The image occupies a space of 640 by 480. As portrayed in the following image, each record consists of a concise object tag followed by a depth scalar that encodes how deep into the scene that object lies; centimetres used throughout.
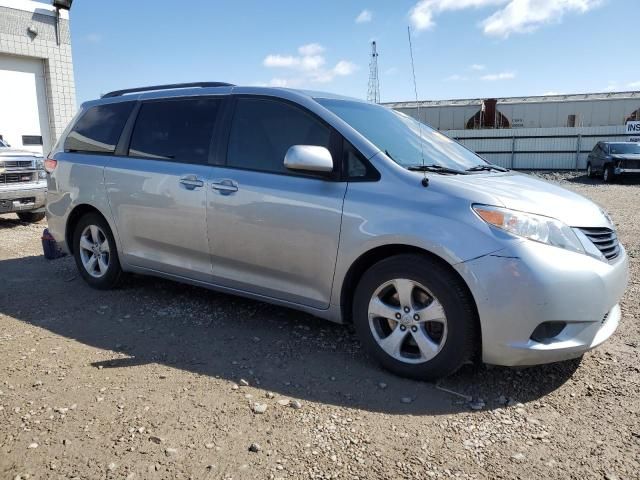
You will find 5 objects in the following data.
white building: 1387
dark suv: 1858
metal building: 2780
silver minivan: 294
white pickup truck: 863
